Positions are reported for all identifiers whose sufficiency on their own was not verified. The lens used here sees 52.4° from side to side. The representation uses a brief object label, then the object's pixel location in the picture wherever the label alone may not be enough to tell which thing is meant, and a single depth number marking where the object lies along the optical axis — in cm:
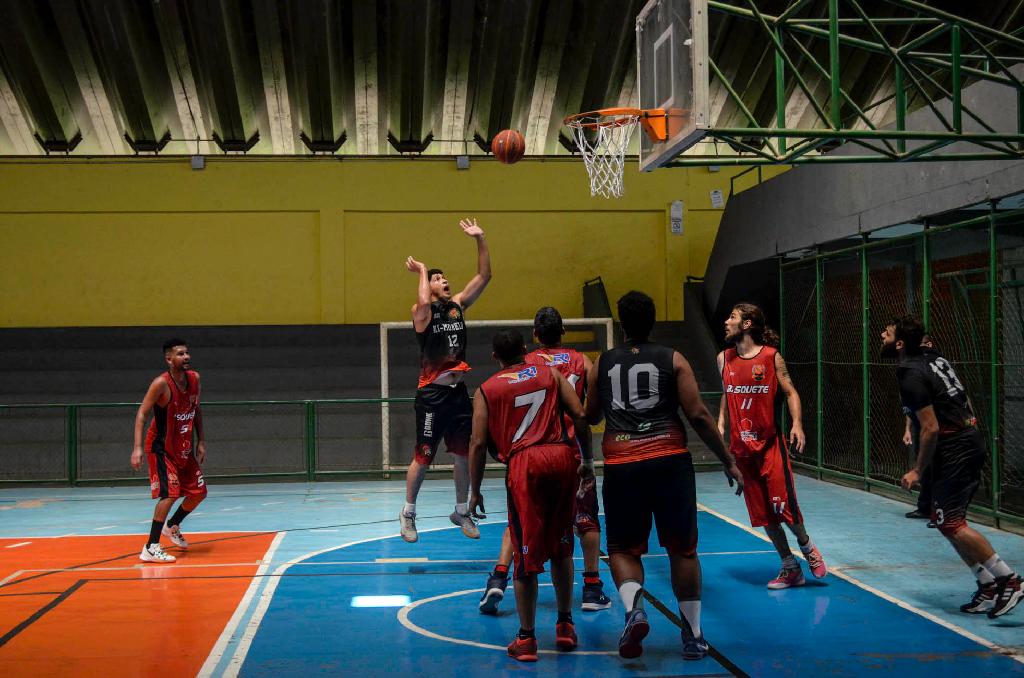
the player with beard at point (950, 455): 675
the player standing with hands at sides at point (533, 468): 586
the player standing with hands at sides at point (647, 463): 573
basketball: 1120
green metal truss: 803
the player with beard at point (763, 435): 775
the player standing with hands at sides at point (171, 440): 930
